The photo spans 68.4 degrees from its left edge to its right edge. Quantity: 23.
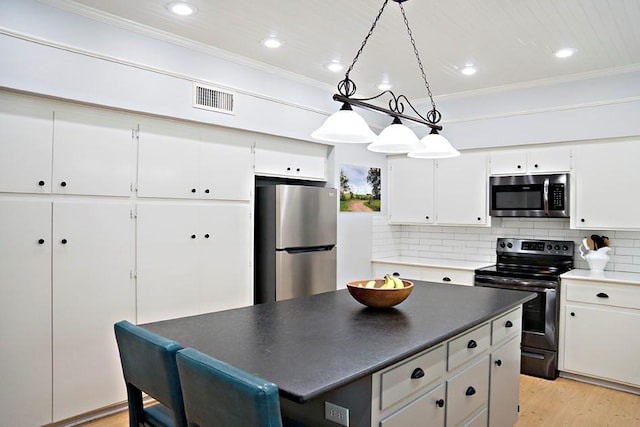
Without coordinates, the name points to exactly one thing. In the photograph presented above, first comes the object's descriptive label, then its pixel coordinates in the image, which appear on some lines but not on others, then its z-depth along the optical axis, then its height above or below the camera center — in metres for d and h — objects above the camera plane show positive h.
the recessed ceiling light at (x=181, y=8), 2.88 +1.26
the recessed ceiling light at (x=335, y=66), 3.96 +1.25
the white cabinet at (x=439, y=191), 4.87 +0.24
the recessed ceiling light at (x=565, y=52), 3.56 +1.25
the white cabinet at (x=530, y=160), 4.34 +0.51
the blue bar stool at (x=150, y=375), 1.62 -0.60
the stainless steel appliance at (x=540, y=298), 4.02 -0.72
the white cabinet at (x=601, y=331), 3.72 -0.95
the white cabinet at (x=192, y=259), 3.41 -0.38
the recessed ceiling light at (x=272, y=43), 3.45 +1.25
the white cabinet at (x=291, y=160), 4.18 +0.49
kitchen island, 1.59 -0.52
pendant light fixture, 2.27 +0.40
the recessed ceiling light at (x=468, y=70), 4.04 +1.25
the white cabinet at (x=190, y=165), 3.39 +0.35
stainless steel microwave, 4.30 +0.17
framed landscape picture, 5.00 +0.25
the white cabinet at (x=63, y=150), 2.78 +0.38
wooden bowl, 2.38 -0.43
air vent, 3.58 +0.87
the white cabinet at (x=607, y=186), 3.96 +0.25
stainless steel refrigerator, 4.08 -0.27
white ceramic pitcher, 4.18 -0.40
